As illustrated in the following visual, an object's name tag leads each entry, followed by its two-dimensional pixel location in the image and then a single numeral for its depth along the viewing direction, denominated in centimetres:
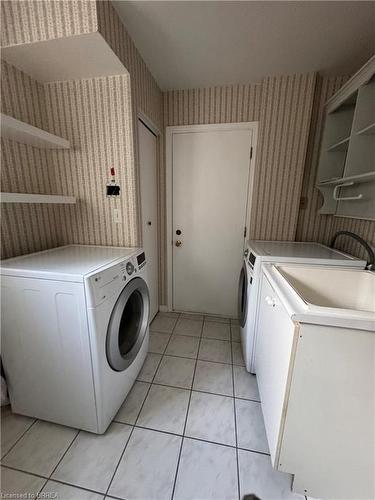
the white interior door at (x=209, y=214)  215
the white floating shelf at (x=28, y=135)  111
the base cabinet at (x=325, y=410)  74
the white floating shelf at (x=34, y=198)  114
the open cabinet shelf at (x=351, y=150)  138
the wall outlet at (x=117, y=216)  166
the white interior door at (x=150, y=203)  187
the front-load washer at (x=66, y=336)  104
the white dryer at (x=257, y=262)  136
